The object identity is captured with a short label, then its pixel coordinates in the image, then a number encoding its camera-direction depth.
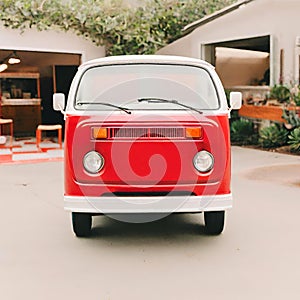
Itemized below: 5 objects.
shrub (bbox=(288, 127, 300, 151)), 9.23
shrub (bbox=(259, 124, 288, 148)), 10.04
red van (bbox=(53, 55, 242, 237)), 3.70
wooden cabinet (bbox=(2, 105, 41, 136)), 14.27
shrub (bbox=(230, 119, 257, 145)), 11.34
